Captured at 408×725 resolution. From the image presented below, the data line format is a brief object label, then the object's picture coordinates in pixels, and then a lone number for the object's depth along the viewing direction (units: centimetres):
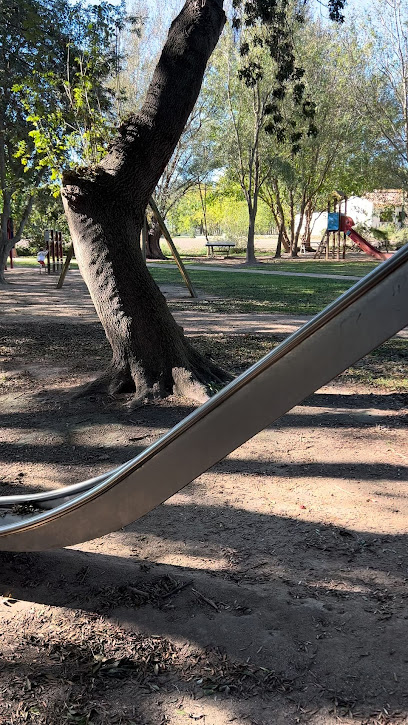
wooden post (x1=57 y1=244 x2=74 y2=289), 1286
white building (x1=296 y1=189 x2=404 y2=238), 3731
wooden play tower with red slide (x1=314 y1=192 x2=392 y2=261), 2659
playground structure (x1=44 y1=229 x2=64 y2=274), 2162
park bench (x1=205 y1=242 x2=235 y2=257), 3467
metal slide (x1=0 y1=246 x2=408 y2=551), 148
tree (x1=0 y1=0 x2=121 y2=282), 594
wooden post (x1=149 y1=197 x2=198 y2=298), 963
